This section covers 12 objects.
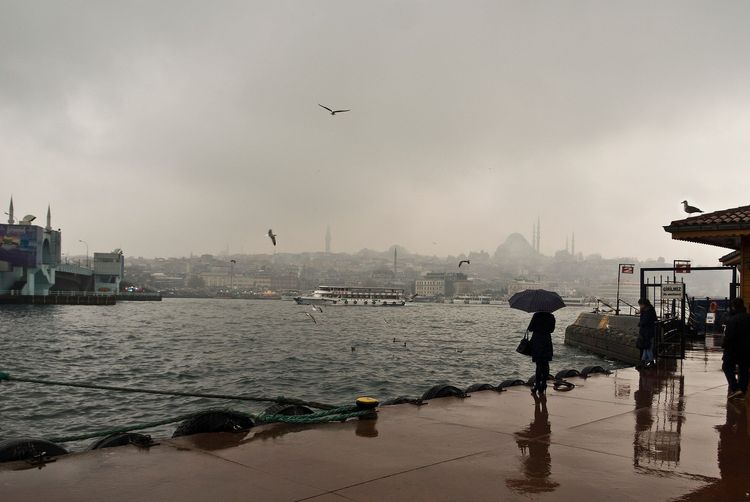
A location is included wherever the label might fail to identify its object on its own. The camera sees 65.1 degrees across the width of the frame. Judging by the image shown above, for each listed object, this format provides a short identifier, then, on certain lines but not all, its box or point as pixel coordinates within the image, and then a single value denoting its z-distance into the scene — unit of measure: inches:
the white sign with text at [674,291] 718.5
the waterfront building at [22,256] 4151.1
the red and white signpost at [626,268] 1308.9
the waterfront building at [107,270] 5812.0
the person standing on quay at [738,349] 389.7
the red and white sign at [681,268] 859.7
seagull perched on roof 751.1
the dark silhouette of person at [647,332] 585.0
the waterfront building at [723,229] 486.9
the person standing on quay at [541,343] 415.5
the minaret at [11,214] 5571.9
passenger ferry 5905.5
